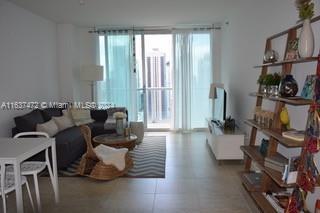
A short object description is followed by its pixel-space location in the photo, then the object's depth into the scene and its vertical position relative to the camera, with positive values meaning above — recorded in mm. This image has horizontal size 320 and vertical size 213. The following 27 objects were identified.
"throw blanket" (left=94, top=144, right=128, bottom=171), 3506 -993
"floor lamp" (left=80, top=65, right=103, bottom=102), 5887 +256
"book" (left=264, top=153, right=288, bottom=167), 2432 -745
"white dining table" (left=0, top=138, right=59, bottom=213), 2027 -571
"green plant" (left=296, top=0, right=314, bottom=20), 1969 +561
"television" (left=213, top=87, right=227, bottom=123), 4352 -420
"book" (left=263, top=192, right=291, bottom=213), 2348 -1115
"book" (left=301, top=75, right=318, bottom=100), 2109 -44
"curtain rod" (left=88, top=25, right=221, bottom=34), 6168 +1323
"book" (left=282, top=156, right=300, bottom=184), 2160 -735
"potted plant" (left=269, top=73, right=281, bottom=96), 2633 -14
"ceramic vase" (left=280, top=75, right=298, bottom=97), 2273 -39
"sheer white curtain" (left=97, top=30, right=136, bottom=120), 6285 +299
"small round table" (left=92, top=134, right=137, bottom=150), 4121 -930
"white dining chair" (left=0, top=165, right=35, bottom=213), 2178 -870
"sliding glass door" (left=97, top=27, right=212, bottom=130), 6270 +292
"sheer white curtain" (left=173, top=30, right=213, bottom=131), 6234 +122
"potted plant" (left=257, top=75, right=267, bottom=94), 2877 -26
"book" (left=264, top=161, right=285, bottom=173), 2398 -796
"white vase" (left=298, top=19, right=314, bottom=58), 1958 +320
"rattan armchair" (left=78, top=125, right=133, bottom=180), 3455 -1151
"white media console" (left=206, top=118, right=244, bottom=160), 3908 -942
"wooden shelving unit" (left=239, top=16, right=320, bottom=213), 2145 -558
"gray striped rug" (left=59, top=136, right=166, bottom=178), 3699 -1266
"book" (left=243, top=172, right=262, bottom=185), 2914 -1107
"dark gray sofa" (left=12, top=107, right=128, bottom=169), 3785 -851
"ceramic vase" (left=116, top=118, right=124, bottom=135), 4559 -755
